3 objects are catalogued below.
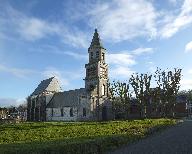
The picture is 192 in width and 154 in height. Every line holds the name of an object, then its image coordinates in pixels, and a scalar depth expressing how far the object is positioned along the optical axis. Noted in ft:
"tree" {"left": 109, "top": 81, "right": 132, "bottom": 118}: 128.33
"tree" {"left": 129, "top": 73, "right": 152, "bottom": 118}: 125.63
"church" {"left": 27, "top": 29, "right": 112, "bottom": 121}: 121.94
